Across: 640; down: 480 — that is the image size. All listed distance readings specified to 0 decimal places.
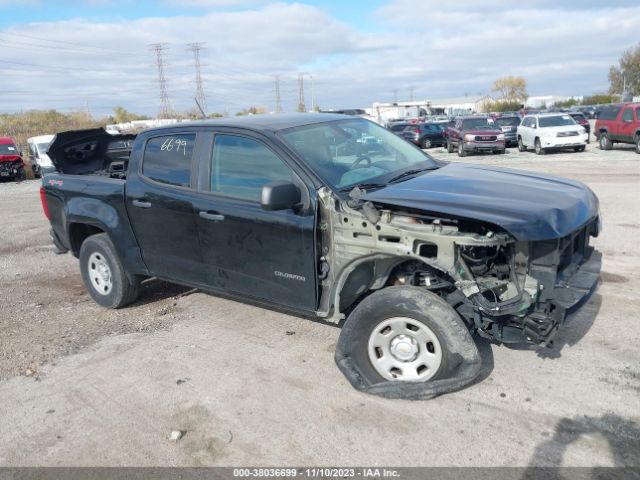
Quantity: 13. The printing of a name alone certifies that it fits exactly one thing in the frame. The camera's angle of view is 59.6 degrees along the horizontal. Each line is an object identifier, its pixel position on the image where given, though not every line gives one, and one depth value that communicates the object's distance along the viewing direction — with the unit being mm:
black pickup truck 3580
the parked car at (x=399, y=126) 31655
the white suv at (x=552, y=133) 22328
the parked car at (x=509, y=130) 27328
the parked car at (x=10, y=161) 23453
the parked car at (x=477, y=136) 23688
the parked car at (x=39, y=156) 23403
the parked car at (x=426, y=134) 29594
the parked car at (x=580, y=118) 30008
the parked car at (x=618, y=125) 20828
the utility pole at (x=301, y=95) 84050
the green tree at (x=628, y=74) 84000
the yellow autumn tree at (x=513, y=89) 108250
